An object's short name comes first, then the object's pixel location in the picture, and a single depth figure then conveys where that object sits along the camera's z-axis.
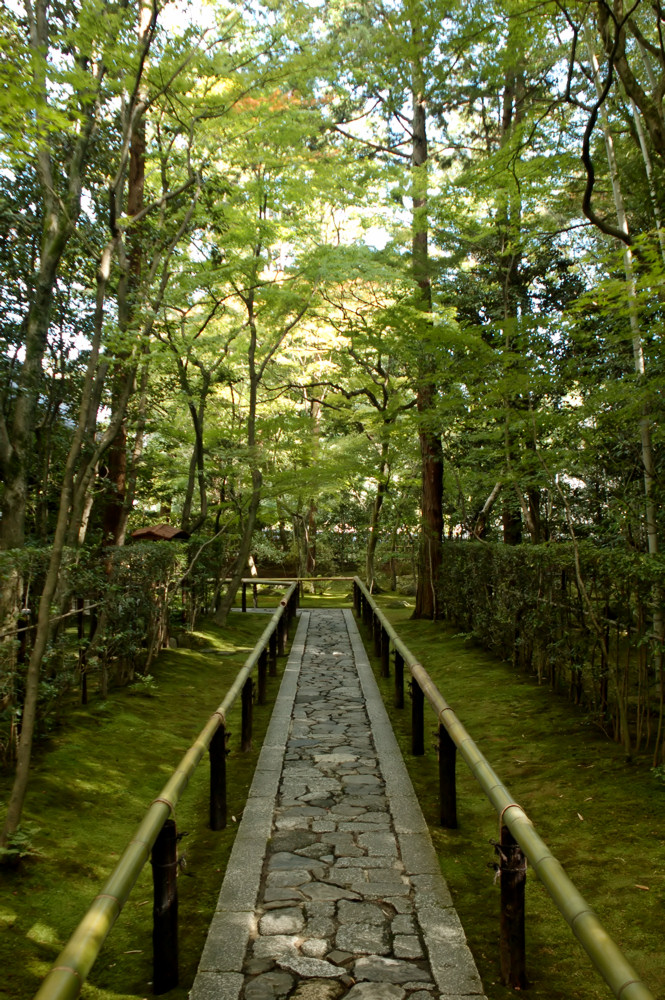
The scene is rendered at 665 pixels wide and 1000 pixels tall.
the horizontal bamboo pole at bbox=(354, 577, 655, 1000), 1.70
